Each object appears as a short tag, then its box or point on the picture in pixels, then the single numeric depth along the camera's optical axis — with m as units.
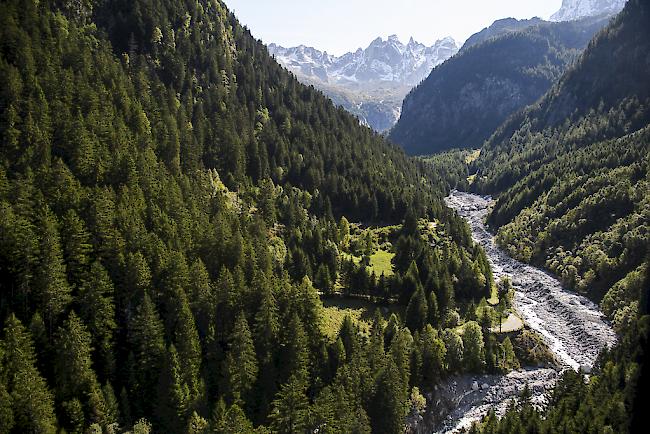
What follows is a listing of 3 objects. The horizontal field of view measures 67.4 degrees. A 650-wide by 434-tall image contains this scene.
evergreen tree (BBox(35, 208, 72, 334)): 63.31
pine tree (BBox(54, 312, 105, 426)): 58.59
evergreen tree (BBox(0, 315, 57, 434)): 52.72
